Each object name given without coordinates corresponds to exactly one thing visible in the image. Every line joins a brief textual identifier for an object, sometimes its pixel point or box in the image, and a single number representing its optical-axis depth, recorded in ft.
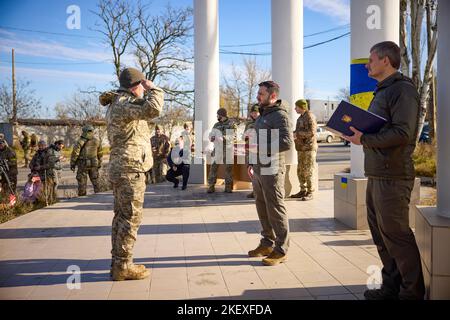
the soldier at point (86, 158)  33.32
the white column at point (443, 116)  10.70
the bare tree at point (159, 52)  63.21
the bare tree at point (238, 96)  110.01
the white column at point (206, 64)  35.99
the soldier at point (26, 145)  72.79
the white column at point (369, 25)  18.17
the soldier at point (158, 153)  41.09
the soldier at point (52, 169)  31.22
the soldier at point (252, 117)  25.53
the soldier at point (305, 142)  26.86
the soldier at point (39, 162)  31.48
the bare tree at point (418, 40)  43.57
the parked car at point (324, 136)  136.81
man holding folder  9.96
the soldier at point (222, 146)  31.37
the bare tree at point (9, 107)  92.00
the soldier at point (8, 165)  33.15
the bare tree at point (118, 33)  60.49
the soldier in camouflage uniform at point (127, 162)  12.88
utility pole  86.69
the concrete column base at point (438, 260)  10.09
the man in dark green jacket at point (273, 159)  14.43
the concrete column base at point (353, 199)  18.61
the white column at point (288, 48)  29.55
